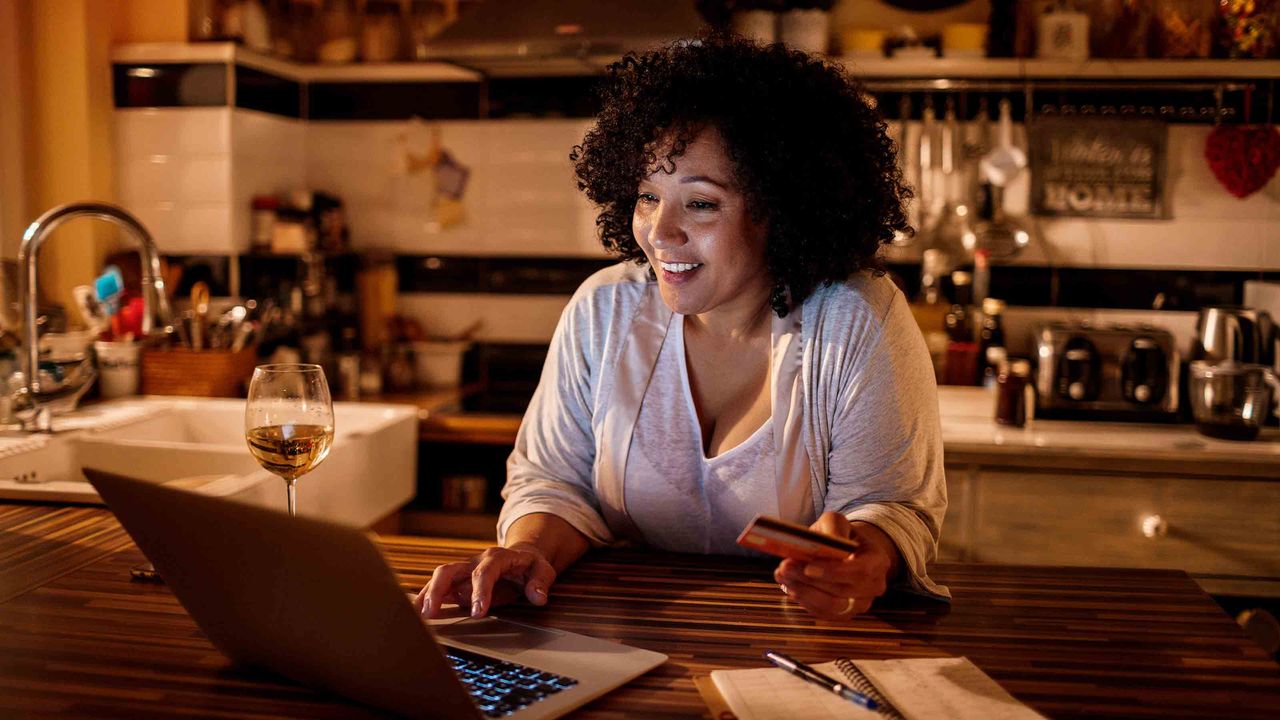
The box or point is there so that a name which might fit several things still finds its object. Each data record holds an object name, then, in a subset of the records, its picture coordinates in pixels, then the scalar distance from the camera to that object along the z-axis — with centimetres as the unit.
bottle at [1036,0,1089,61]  308
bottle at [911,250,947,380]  330
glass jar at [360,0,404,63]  346
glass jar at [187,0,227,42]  311
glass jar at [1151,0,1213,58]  308
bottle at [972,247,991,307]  328
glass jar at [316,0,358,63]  345
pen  93
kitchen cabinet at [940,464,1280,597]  269
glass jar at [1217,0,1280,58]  306
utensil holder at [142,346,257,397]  287
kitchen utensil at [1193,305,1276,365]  291
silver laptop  82
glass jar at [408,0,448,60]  345
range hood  280
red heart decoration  315
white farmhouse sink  210
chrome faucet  181
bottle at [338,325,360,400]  329
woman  146
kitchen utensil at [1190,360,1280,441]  274
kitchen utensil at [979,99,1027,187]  322
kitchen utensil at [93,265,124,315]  277
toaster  291
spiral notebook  92
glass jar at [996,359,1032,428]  288
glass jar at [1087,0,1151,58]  311
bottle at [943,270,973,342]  326
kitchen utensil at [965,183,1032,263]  329
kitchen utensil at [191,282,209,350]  293
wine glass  120
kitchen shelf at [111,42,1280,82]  305
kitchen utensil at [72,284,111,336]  279
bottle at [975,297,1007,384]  323
